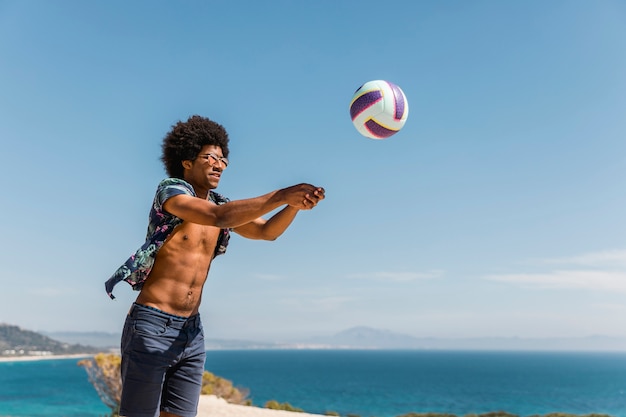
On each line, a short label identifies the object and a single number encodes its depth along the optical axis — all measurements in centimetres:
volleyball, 435
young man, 339
